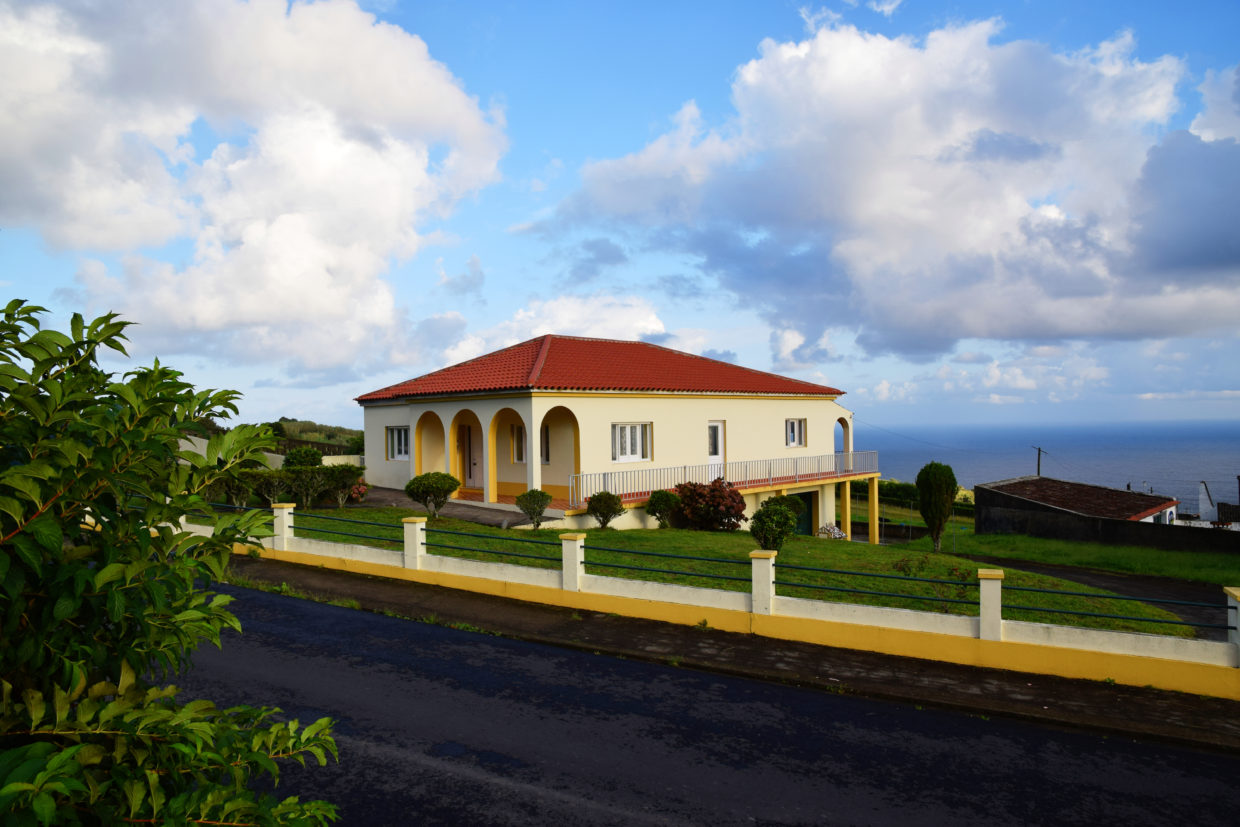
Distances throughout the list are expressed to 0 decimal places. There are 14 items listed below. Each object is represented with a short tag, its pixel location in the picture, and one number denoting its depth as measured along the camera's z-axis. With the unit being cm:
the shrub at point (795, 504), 2380
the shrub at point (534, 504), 1938
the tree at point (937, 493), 2202
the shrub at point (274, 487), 2080
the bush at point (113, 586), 208
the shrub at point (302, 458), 2353
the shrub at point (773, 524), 1608
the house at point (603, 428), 2219
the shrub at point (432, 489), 2017
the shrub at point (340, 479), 2158
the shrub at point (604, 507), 2064
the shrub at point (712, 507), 2230
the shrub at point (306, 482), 2106
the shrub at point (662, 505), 2217
